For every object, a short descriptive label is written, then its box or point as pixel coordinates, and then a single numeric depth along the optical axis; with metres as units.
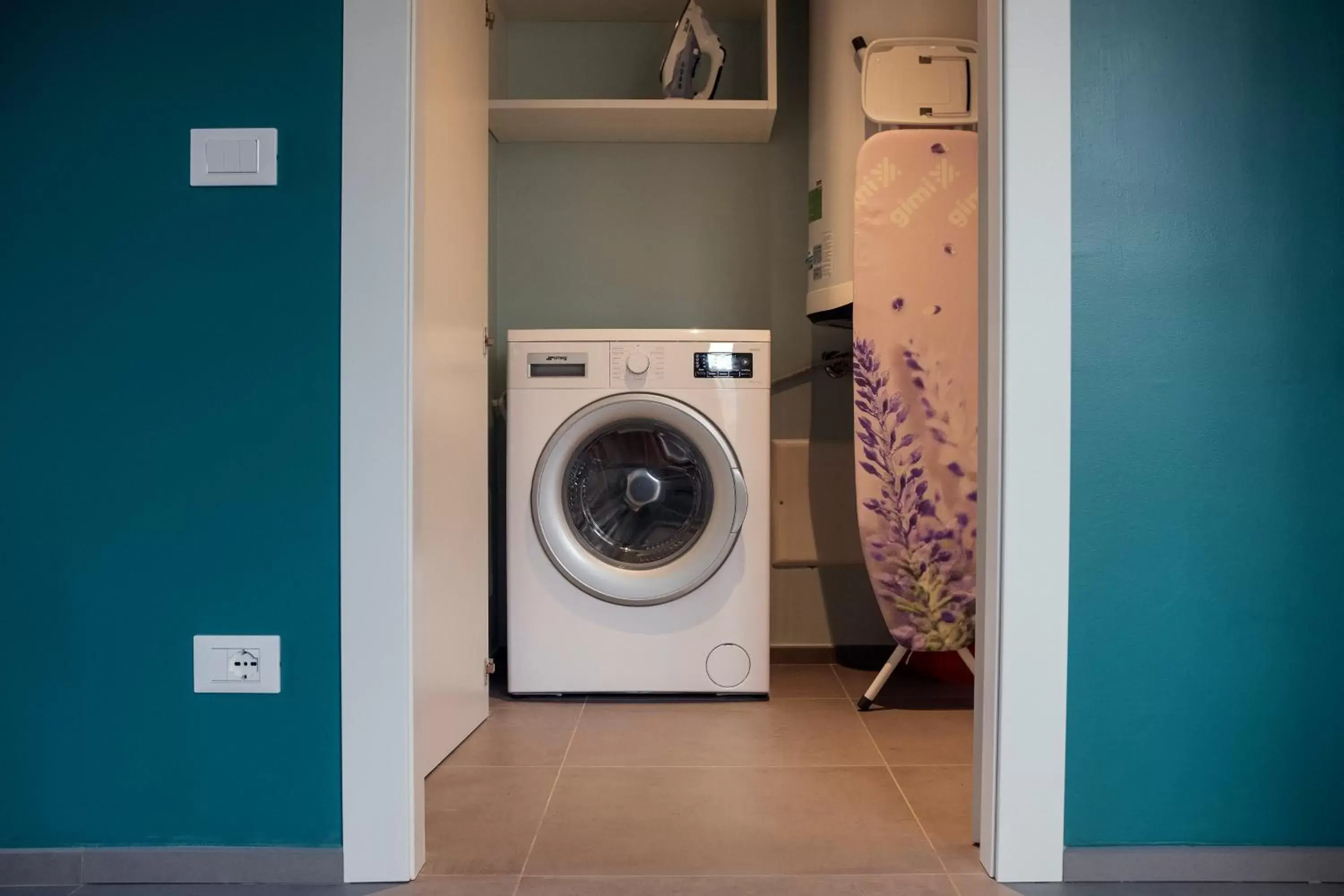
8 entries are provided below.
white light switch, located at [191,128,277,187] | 1.56
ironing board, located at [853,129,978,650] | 2.43
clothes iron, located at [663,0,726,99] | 2.85
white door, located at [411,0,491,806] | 2.02
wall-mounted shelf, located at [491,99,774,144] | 2.79
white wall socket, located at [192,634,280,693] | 1.58
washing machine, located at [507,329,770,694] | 2.60
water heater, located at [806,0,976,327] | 2.51
